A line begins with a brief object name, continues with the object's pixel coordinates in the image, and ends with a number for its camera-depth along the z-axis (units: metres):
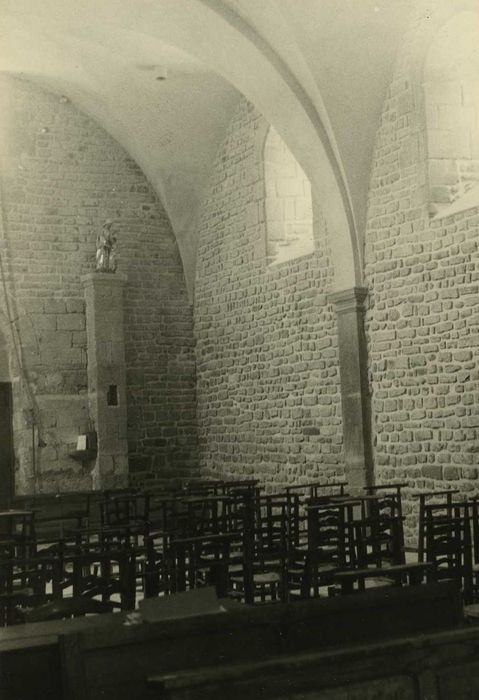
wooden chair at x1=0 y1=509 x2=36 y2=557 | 5.15
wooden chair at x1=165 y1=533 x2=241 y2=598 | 5.33
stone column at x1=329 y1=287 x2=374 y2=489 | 10.26
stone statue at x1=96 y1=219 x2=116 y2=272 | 13.26
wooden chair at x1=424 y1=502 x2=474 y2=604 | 5.49
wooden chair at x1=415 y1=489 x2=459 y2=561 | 5.96
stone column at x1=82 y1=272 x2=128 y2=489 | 12.97
